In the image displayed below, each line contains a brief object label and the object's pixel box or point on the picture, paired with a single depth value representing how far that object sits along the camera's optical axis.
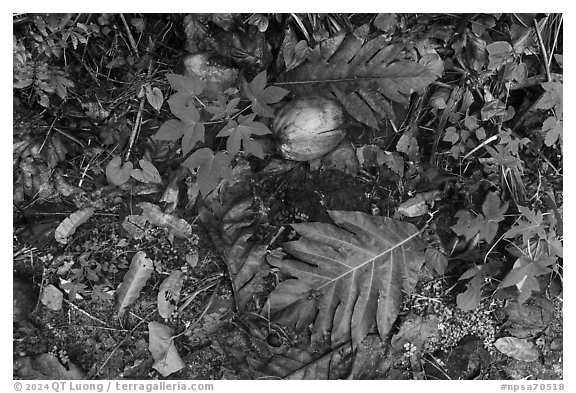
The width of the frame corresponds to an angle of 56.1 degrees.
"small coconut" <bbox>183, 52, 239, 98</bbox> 2.60
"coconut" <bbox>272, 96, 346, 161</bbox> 2.52
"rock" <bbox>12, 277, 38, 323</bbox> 2.67
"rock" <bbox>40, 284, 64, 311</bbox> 2.71
